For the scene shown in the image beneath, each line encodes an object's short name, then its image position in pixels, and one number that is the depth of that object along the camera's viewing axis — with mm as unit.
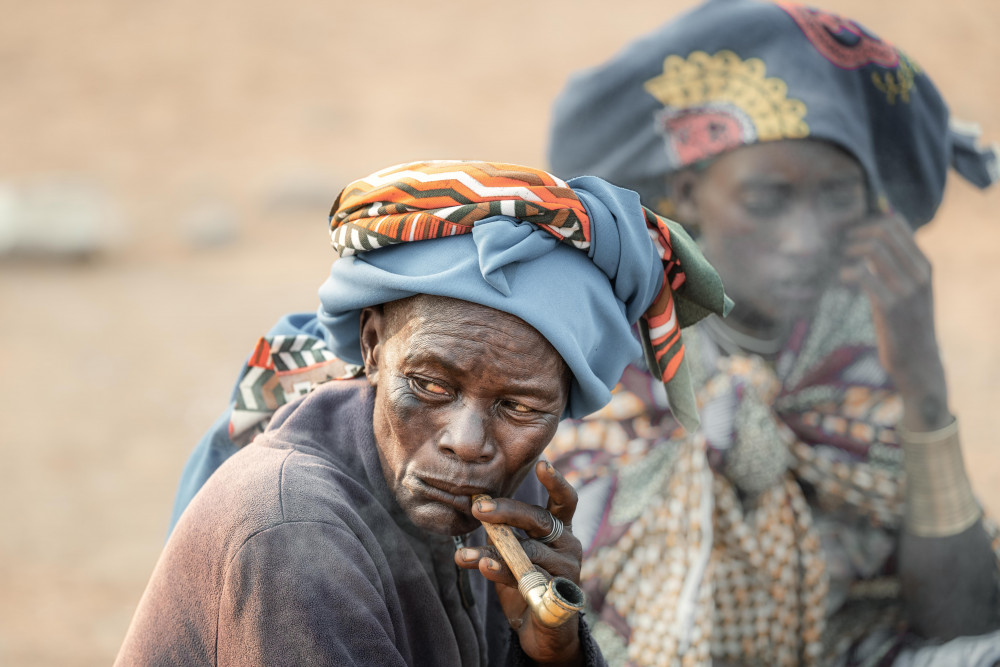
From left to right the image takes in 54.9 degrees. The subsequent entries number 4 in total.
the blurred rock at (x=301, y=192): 11969
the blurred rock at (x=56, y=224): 10156
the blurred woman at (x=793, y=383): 2951
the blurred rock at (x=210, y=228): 11047
